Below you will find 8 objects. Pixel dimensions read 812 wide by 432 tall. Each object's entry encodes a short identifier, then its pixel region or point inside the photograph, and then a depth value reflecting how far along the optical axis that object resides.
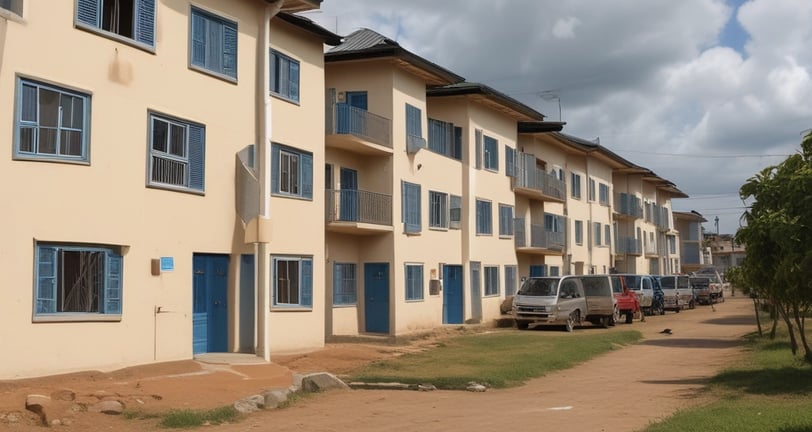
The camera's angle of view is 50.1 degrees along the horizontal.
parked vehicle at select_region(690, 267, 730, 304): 56.81
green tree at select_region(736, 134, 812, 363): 14.74
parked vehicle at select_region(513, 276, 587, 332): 32.00
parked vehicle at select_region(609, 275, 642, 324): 37.56
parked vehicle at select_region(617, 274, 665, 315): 43.66
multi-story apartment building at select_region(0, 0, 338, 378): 14.84
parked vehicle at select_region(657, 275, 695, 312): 48.38
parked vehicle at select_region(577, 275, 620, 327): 34.59
